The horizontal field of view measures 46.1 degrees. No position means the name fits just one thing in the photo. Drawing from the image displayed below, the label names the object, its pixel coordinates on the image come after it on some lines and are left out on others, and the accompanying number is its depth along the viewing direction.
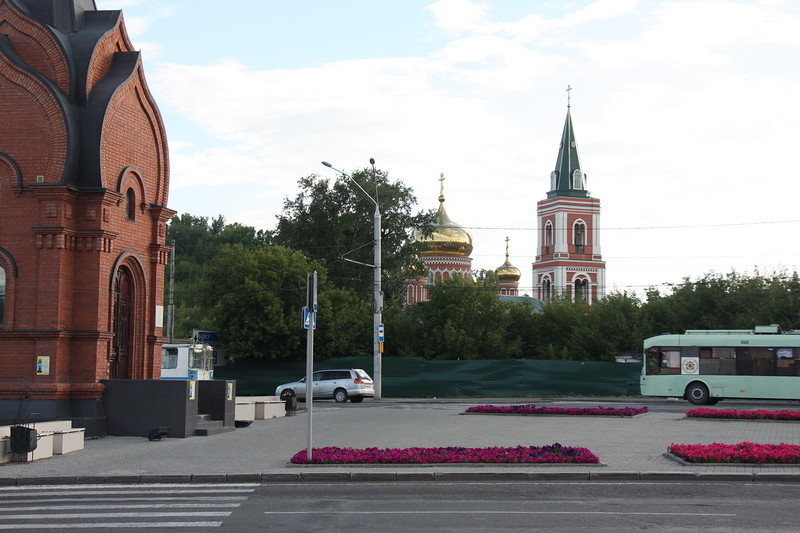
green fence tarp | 43.50
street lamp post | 39.88
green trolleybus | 34.19
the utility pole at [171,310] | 52.03
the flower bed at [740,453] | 15.61
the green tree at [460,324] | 51.75
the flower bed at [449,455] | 15.66
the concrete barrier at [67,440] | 17.94
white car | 39.12
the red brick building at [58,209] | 20.86
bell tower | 94.88
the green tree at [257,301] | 45.28
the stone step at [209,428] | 21.78
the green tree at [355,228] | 61.31
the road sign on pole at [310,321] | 15.65
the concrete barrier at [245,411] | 26.97
